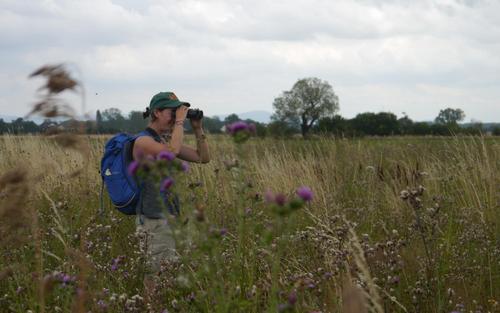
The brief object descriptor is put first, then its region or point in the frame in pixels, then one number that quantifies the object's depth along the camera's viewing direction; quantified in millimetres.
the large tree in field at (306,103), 97688
